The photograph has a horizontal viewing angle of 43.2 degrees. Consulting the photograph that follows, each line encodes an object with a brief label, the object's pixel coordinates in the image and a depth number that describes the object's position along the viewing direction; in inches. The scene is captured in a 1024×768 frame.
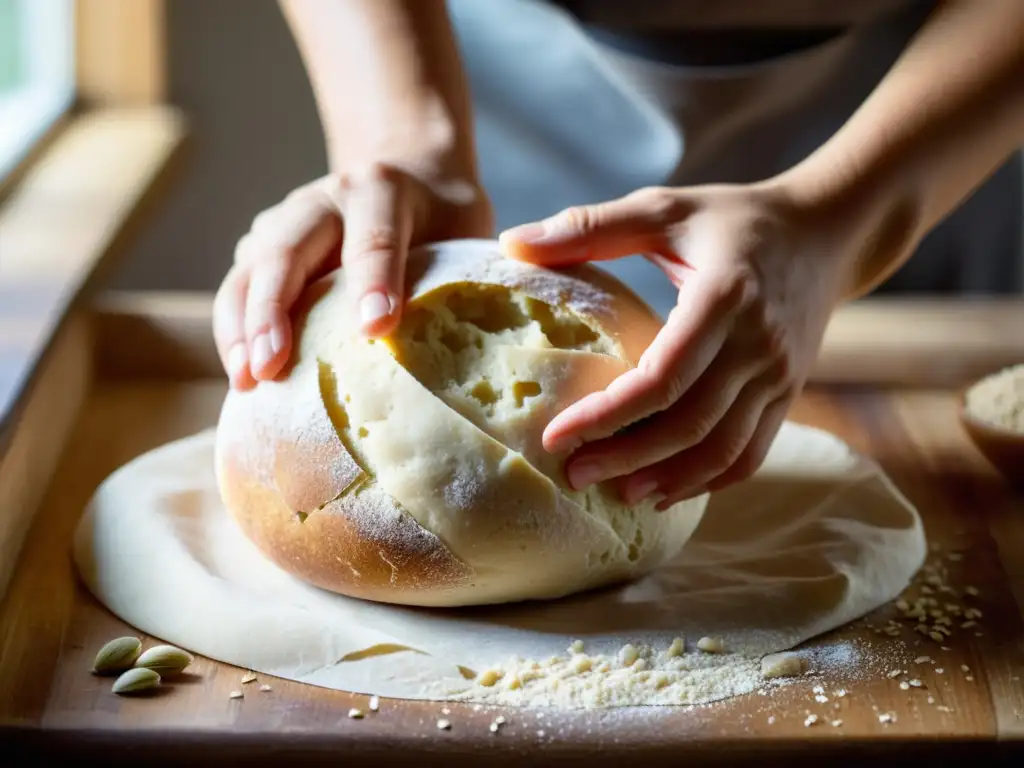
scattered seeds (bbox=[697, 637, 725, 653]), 40.3
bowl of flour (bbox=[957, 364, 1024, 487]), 52.7
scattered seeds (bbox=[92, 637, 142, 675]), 39.1
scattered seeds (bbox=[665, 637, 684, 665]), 39.9
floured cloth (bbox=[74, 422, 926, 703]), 39.8
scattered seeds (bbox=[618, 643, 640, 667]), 39.5
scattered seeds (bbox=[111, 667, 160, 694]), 37.9
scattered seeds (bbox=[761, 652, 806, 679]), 39.4
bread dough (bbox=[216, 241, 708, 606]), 39.6
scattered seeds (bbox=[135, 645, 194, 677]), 39.0
